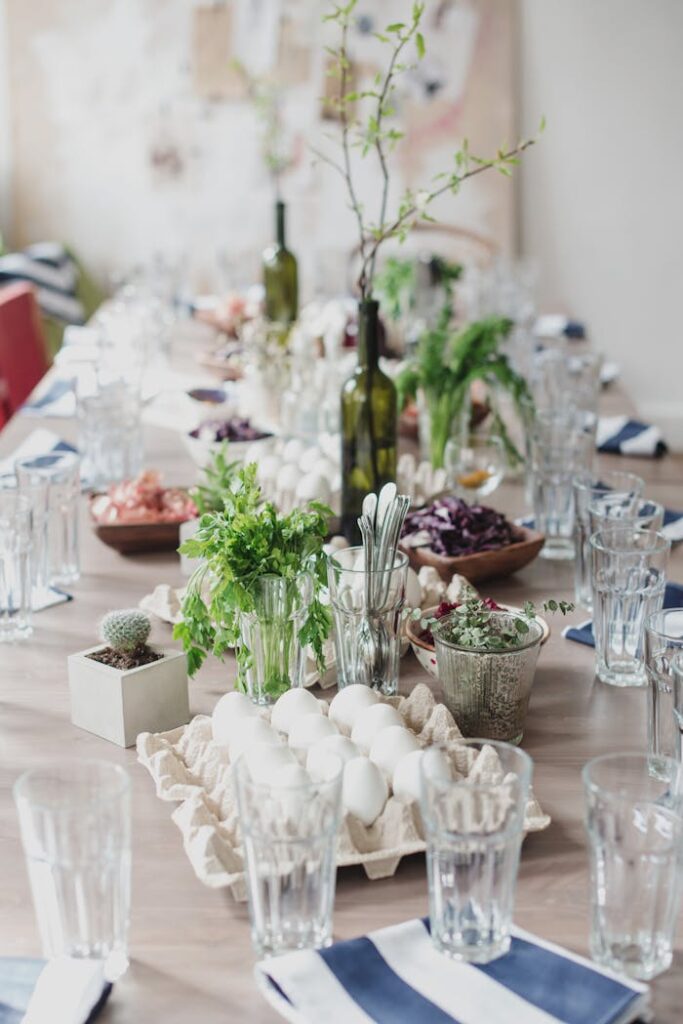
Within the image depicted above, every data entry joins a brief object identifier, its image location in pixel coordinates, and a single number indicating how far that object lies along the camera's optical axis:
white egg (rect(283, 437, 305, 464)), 2.14
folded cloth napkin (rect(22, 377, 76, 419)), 2.89
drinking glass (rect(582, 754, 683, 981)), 0.99
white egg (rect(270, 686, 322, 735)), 1.31
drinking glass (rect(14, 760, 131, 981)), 0.98
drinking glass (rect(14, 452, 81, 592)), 1.89
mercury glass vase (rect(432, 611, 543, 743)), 1.34
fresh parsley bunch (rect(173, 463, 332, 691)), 1.38
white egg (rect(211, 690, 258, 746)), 1.30
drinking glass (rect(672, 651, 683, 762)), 1.20
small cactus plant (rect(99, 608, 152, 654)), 1.39
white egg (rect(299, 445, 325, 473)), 2.11
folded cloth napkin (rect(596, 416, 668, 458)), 2.59
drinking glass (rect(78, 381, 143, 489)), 2.36
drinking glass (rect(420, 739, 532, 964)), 1.00
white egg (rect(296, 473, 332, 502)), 1.98
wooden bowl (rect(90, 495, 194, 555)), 1.97
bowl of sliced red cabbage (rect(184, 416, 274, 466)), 2.27
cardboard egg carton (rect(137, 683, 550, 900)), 1.13
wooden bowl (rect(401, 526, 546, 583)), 1.79
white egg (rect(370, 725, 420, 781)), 1.22
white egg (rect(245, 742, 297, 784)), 1.15
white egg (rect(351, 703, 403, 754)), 1.26
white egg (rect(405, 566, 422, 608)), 1.65
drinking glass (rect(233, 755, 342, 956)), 1.00
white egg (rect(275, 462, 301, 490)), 2.04
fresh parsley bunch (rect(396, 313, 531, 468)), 2.33
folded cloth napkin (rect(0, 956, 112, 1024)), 0.96
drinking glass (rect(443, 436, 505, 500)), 2.21
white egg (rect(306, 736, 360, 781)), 1.17
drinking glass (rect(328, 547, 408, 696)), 1.44
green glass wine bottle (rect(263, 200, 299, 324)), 3.43
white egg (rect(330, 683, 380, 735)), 1.32
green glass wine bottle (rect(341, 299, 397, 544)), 2.01
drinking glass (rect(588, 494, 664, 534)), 1.87
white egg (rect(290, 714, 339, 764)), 1.24
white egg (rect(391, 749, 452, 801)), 1.17
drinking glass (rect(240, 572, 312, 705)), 1.40
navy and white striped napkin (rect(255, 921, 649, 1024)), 0.95
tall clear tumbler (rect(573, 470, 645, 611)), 1.74
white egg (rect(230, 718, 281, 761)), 1.24
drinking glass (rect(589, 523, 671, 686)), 1.52
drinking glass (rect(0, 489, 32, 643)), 1.66
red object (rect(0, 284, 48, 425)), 3.88
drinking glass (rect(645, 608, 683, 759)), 1.29
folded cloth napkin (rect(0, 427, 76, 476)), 2.53
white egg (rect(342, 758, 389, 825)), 1.16
